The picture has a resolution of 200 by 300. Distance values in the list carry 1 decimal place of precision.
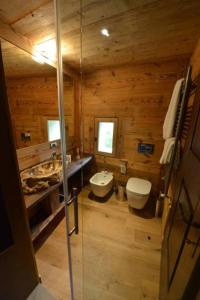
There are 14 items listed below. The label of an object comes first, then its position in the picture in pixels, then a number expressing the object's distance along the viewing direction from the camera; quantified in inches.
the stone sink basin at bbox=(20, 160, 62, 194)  60.6
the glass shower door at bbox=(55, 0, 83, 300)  34.5
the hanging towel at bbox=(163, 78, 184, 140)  64.7
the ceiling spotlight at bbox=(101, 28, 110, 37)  54.7
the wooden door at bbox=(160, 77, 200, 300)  25.6
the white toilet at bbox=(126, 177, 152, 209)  82.0
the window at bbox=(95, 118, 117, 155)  105.1
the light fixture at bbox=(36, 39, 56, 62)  63.3
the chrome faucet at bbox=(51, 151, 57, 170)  86.5
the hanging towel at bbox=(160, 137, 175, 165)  65.7
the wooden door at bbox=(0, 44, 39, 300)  29.5
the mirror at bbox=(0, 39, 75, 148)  57.7
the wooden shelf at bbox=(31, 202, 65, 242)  62.7
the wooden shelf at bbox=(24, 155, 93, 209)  53.7
